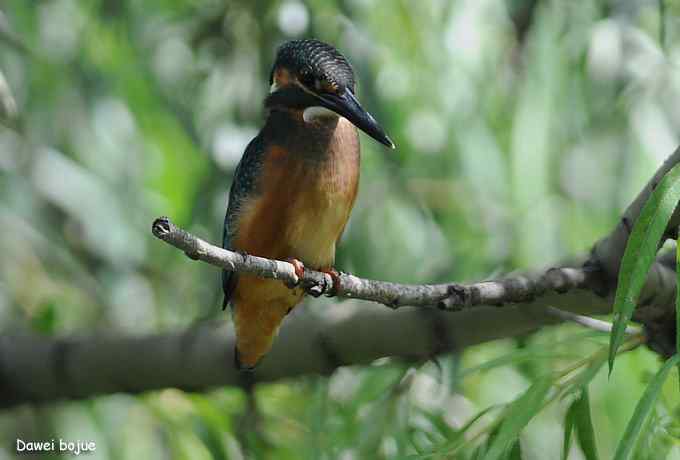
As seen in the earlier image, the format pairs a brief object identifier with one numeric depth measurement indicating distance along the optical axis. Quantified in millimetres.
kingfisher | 5398
